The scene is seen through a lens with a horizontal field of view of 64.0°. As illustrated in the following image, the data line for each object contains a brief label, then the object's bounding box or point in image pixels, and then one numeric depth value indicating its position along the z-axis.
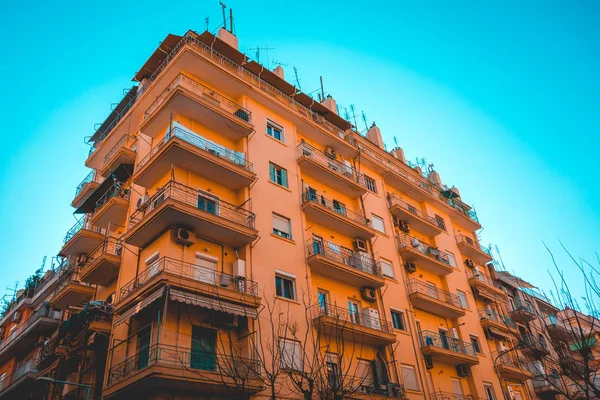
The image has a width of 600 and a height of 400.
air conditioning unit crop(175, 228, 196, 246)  17.52
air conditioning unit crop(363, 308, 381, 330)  21.88
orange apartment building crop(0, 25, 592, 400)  16.45
